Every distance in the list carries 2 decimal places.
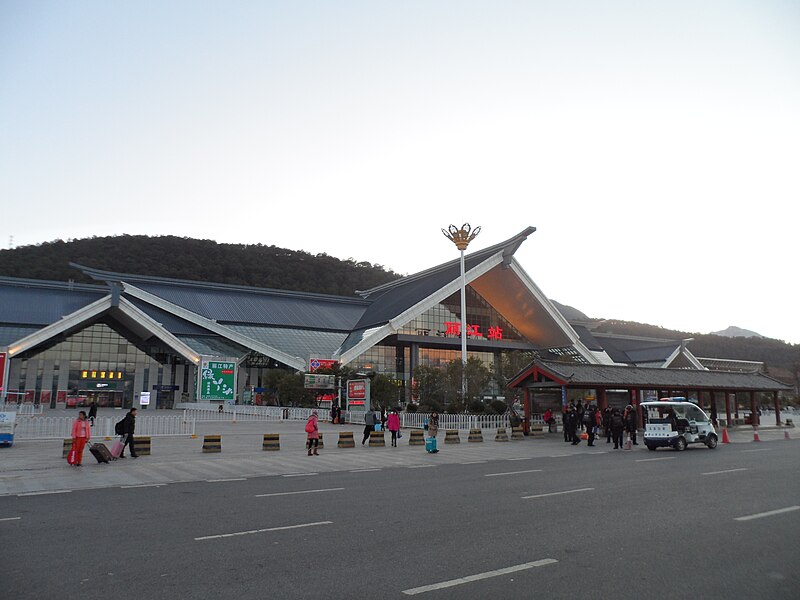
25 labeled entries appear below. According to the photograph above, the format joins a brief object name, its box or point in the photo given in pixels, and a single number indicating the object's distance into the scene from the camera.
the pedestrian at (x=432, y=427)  23.36
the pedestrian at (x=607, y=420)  28.27
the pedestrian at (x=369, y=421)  26.64
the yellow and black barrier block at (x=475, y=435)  29.06
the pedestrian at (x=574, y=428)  27.95
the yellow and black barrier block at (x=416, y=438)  27.72
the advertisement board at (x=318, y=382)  44.66
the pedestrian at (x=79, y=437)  18.08
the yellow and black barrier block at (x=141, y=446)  21.38
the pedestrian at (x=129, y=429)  20.41
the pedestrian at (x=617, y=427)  25.97
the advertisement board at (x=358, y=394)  38.72
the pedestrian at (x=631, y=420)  27.64
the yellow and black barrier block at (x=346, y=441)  25.83
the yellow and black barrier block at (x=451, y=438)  28.42
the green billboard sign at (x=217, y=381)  50.24
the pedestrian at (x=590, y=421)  27.02
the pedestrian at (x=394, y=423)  27.06
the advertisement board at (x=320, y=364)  52.97
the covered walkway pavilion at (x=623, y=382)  32.38
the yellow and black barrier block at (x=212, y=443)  22.83
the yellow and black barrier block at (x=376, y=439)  26.70
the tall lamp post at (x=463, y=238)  52.19
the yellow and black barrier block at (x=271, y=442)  24.53
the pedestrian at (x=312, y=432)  22.27
